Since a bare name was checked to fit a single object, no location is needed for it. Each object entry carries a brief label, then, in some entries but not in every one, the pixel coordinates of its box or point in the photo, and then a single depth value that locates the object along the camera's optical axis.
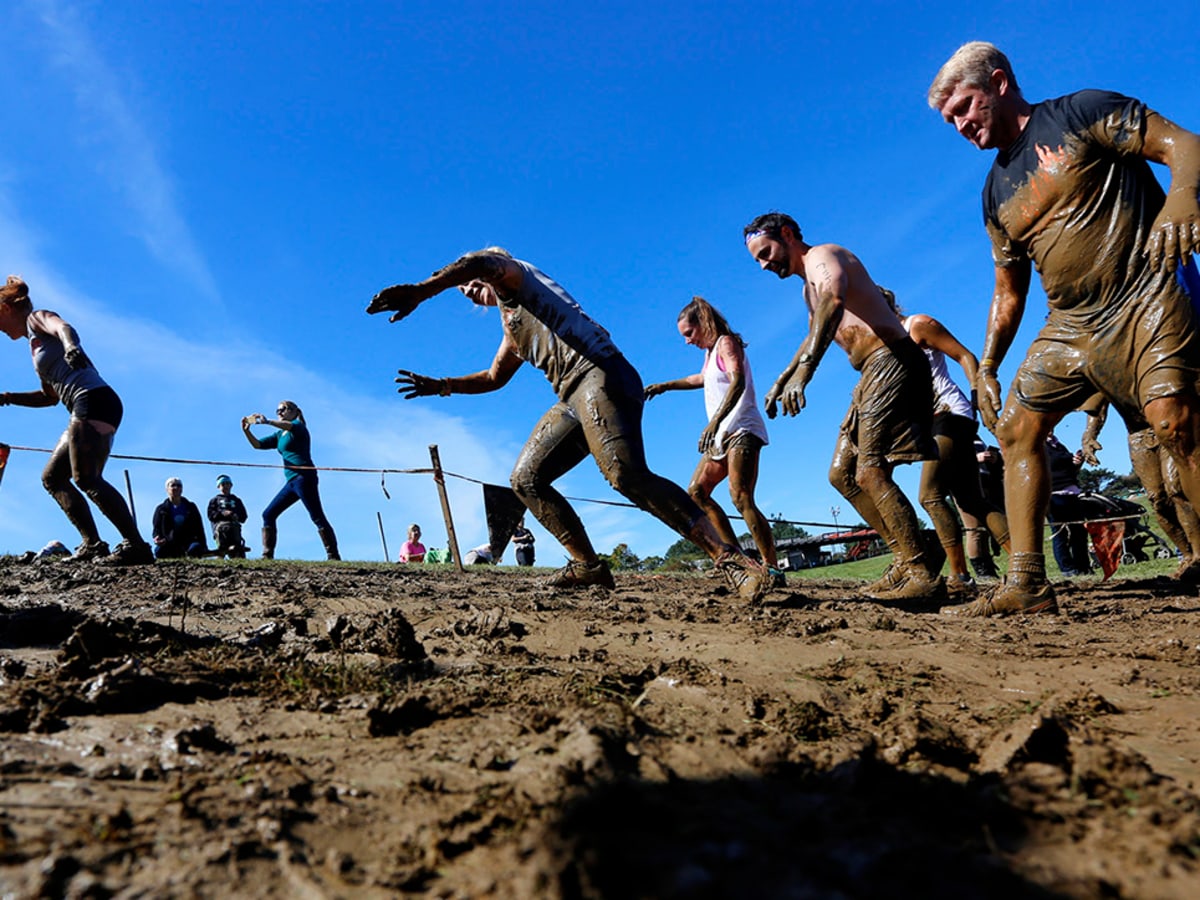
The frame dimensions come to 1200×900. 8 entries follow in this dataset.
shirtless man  4.52
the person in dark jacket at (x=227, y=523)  10.99
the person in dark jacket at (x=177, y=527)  10.07
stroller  10.10
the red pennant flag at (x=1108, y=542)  8.66
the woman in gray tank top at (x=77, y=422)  6.60
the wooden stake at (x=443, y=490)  9.04
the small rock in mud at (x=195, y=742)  1.83
